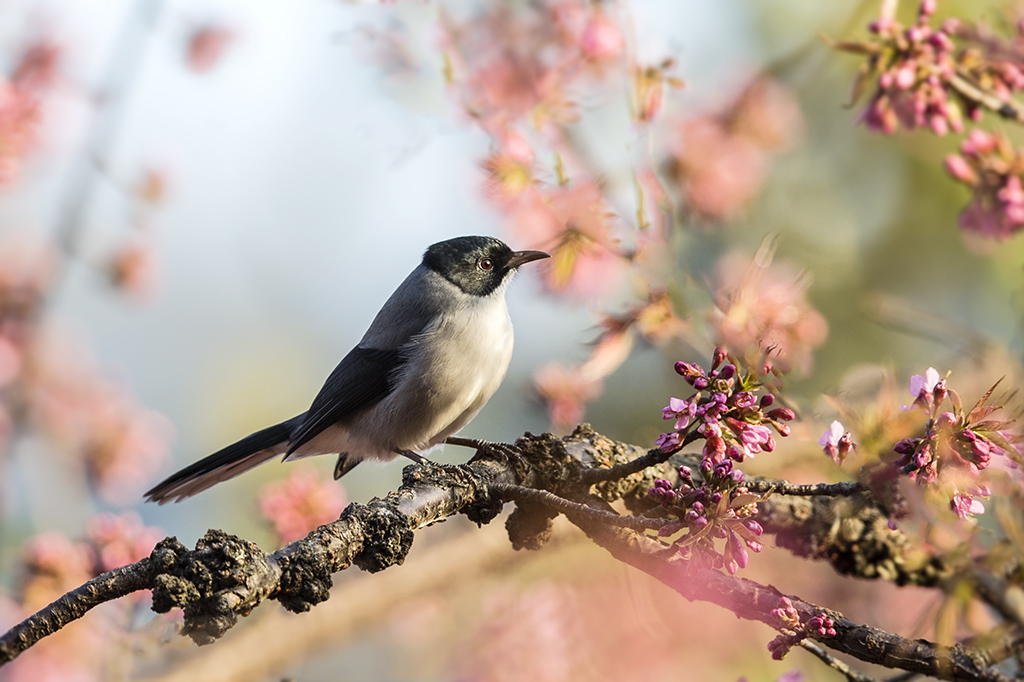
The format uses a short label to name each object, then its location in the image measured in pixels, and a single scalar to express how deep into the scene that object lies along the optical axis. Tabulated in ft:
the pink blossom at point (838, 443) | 12.60
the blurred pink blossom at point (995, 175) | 17.69
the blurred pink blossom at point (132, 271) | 36.58
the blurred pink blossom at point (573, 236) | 20.15
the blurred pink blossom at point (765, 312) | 18.02
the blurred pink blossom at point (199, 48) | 40.91
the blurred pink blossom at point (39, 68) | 36.99
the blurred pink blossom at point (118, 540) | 19.62
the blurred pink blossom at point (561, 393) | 27.76
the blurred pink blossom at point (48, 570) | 21.70
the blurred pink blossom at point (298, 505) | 24.20
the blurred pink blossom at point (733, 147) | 23.99
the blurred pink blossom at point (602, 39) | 23.43
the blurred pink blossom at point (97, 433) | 33.14
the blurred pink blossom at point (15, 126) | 34.34
